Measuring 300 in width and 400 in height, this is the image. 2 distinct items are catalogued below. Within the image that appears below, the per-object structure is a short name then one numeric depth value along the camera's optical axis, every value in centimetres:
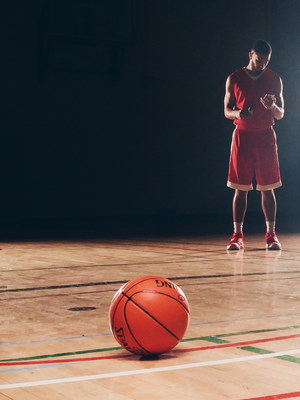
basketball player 736
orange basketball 292
